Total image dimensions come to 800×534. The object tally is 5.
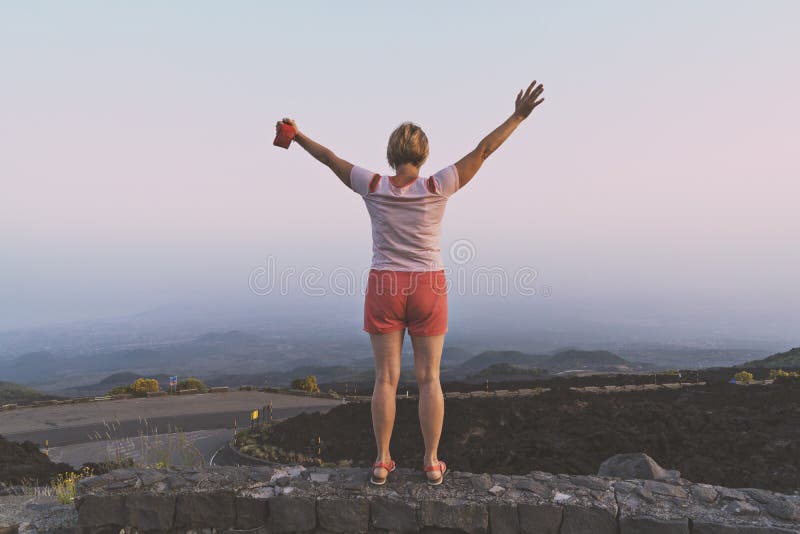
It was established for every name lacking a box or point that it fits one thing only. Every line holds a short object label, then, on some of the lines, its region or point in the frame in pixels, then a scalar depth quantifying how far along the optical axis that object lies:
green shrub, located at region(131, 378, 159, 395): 24.09
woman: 3.93
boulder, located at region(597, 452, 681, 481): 6.32
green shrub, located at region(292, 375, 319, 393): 25.83
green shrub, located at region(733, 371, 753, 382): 22.77
